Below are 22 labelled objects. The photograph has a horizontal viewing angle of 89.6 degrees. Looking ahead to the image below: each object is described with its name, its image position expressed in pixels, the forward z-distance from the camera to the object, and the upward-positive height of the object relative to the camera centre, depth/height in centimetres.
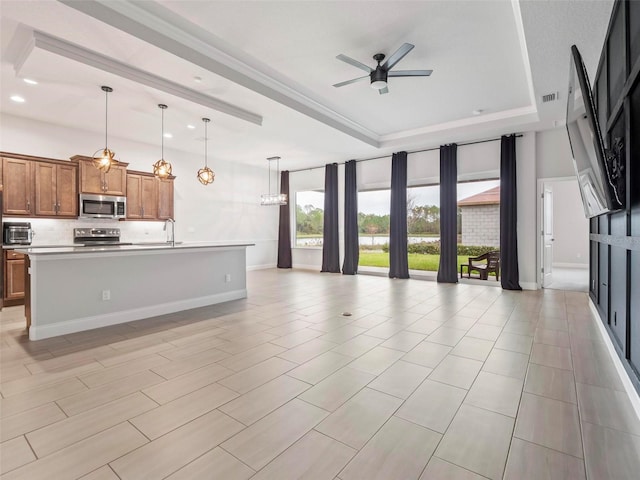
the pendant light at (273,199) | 845 +95
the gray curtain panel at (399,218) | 801 +42
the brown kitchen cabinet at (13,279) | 520 -69
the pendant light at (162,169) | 514 +107
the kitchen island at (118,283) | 364 -64
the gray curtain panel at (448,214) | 723 +46
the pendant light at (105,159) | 441 +108
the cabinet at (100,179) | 609 +113
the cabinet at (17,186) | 537 +85
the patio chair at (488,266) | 714 -73
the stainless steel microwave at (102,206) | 613 +59
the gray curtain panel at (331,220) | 934 +44
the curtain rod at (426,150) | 690 +205
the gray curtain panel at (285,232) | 1039 +10
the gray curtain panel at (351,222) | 895 +36
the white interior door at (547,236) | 653 -4
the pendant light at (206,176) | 581 +108
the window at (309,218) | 1029 +54
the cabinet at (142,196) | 688 +87
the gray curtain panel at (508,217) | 653 +35
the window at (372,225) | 913 +28
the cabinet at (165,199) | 739 +85
